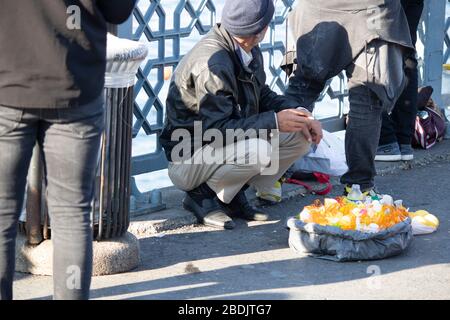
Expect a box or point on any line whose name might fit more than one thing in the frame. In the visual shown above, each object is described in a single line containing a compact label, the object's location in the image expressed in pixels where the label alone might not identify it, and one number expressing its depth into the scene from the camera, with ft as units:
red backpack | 34.24
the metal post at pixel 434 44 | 36.89
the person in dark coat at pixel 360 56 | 25.84
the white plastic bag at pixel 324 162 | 29.40
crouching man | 23.84
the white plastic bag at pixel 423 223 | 24.99
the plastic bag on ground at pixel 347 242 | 22.48
